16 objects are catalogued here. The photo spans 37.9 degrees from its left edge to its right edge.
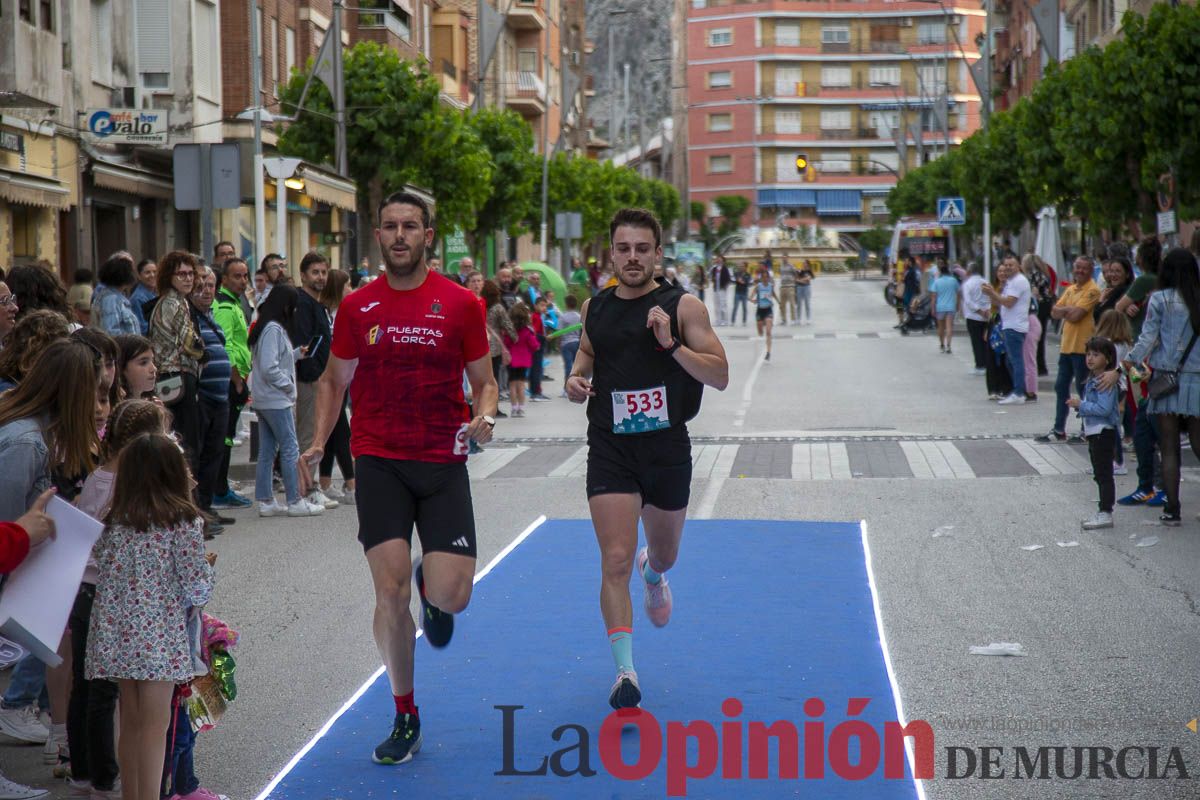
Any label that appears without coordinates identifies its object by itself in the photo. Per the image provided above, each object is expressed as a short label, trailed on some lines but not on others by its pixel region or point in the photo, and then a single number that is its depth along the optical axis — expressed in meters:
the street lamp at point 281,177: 25.09
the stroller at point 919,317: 43.59
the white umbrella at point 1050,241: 37.88
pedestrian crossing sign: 47.09
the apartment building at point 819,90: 127.50
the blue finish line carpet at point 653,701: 5.95
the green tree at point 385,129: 38.41
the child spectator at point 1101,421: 11.72
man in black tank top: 6.95
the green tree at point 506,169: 50.41
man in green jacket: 13.34
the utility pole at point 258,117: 24.56
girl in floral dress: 5.33
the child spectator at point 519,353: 22.58
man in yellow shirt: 17.33
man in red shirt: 6.31
